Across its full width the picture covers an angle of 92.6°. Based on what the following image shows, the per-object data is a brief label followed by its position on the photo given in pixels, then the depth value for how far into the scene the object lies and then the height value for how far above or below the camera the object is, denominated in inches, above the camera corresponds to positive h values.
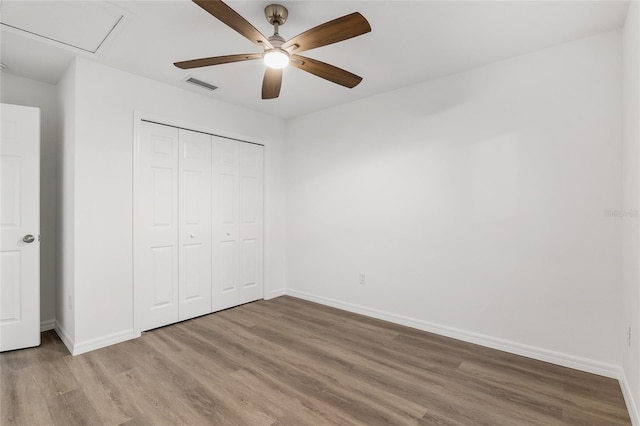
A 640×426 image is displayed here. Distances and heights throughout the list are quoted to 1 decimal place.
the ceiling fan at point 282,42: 65.1 +41.2
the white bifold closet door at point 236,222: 144.6 -4.8
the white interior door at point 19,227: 100.9 -4.5
